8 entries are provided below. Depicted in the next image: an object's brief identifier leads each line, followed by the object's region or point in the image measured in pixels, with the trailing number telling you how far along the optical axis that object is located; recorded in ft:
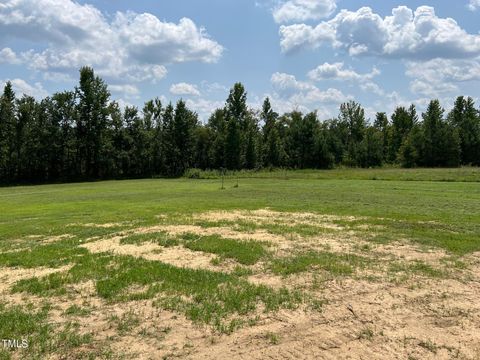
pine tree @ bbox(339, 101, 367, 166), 295.28
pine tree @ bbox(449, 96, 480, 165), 254.88
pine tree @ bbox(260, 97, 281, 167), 243.40
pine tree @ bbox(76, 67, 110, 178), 207.82
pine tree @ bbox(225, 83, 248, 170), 230.68
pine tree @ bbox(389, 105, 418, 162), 288.30
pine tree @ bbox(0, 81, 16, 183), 188.75
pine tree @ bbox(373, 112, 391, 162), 290.56
